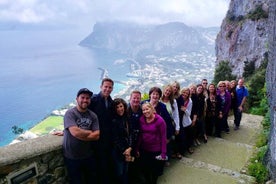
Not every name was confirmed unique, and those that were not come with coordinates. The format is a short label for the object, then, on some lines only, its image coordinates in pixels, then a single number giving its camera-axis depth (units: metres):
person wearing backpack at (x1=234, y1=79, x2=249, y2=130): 5.53
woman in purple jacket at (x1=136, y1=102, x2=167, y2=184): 2.81
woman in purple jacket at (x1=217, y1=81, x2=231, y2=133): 4.82
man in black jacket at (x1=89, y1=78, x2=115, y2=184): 2.56
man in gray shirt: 2.27
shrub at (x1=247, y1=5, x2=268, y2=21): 33.90
